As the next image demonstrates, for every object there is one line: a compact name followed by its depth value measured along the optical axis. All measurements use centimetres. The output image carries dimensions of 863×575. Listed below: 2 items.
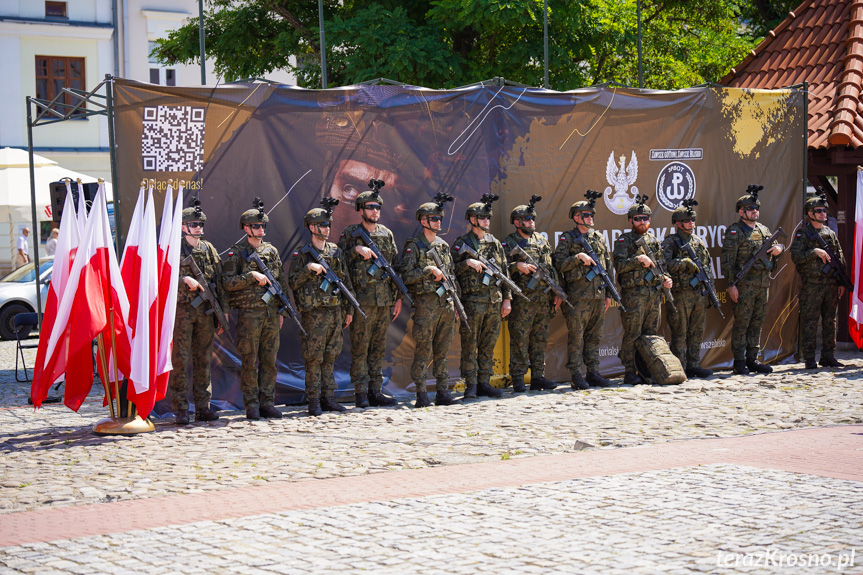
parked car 1883
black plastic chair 1338
